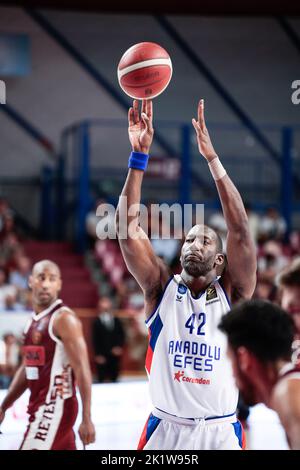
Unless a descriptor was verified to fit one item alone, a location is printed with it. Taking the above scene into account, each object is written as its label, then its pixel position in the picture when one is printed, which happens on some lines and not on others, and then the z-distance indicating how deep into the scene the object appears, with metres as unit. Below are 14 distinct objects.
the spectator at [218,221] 22.92
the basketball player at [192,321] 7.43
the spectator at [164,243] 20.27
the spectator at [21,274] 19.90
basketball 8.88
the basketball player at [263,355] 5.04
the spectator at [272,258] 21.13
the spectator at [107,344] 18.15
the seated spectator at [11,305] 18.04
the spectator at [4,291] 18.33
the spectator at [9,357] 15.95
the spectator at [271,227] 23.46
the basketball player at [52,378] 8.86
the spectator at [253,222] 22.28
